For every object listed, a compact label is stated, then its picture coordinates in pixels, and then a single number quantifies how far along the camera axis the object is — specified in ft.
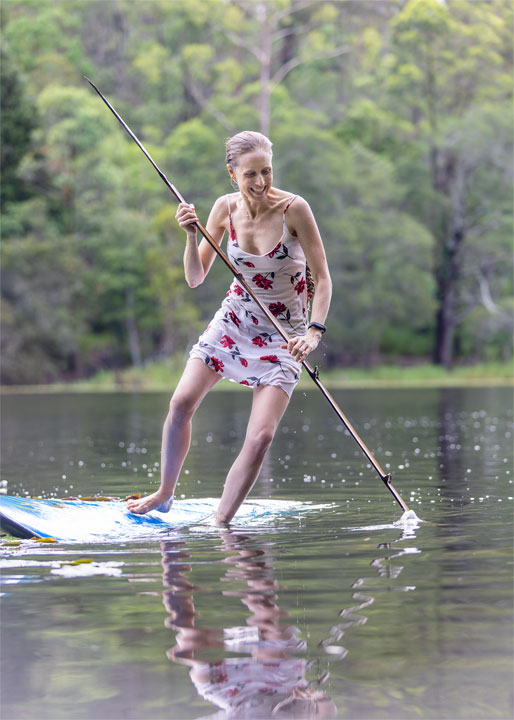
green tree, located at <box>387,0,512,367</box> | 144.36
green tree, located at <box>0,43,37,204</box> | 134.72
